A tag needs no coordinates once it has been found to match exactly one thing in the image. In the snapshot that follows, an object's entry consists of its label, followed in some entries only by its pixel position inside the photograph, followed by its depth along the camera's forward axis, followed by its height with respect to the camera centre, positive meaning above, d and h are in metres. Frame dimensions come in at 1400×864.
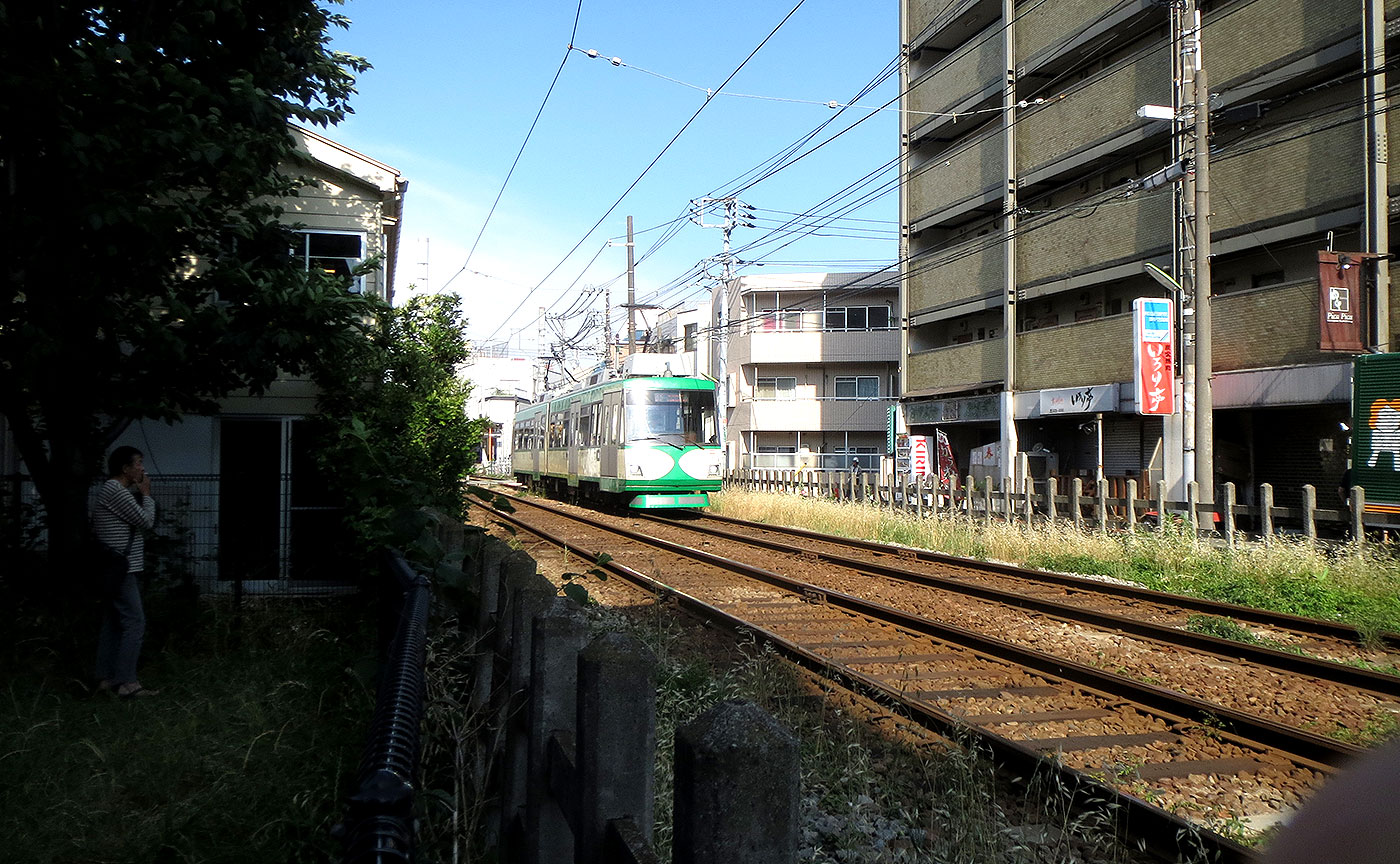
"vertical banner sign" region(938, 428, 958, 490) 30.31 +0.18
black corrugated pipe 1.44 -0.51
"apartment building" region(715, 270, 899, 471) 45.97 +4.12
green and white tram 22.92 +0.48
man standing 6.68 -0.70
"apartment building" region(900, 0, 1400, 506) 18.44 +5.36
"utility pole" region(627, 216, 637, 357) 34.19 +5.29
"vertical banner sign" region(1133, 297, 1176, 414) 18.45 +1.94
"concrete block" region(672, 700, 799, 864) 1.42 -0.46
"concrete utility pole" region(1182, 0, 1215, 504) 15.31 +2.37
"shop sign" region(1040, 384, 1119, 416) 23.52 +1.51
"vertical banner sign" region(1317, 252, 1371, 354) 17.14 +2.75
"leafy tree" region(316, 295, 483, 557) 8.52 +0.52
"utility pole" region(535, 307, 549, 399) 65.19 +7.01
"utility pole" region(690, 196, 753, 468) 37.12 +8.71
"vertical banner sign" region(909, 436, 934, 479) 27.41 +0.22
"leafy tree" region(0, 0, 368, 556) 7.09 +1.82
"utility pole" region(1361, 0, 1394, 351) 17.38 +4.98
